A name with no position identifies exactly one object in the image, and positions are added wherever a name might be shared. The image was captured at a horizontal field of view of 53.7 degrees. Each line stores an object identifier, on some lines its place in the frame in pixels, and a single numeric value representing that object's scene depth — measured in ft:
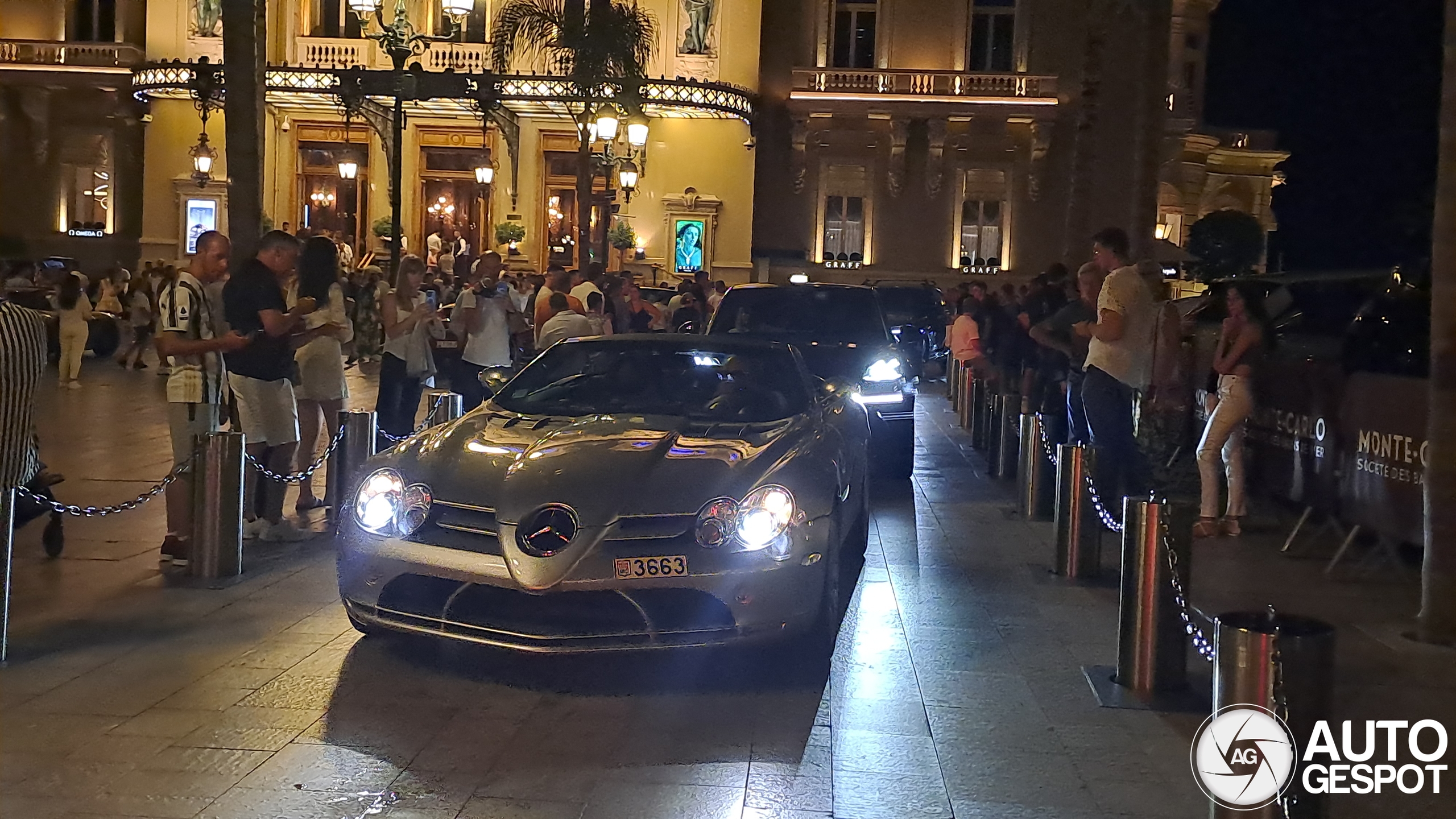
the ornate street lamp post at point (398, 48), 60.23
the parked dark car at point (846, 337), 41.57
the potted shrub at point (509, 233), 118.32
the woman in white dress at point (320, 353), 30.53
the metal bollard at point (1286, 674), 14.24
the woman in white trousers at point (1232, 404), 32.60
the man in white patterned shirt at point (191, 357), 27.09
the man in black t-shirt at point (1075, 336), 36.32
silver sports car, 19.49
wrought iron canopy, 118.62
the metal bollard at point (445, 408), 35.14
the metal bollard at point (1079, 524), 29.17
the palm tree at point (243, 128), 40.63
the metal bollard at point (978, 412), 54.29
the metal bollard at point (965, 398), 62.95
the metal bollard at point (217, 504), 26.08
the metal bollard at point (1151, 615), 20.40
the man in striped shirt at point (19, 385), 23.67
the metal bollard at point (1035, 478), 37.24
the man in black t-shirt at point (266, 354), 27.78
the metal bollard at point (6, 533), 20.38
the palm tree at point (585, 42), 71.56
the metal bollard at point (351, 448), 32.48
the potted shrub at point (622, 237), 116.26
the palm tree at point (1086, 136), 66.69
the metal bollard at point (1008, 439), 45.21
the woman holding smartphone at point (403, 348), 37.37
